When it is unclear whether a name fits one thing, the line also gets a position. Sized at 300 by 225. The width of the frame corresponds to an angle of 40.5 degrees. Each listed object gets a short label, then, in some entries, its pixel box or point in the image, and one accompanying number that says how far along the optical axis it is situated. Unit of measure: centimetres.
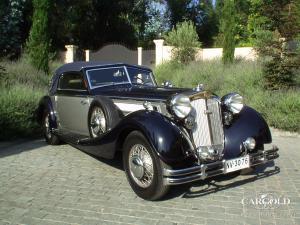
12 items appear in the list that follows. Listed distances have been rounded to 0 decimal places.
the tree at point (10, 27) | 2105
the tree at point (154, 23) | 3250
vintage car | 457
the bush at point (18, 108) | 810
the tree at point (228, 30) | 1753
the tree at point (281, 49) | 1105
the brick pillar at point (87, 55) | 2264
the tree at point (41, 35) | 1561
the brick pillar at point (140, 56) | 2378
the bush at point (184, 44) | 1944
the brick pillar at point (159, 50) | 2164
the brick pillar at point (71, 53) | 2172
